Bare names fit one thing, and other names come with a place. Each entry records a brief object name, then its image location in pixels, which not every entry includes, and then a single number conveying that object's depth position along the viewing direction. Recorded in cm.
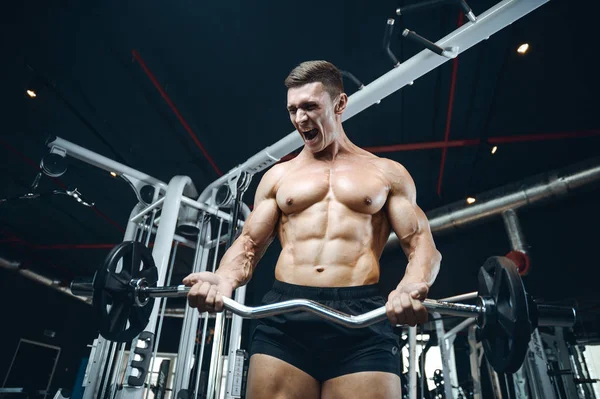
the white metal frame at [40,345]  884
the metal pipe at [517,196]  432
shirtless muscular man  127
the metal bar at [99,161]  352
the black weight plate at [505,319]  116
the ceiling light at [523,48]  355
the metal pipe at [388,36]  264
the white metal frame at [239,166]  256
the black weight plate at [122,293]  149
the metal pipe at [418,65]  247
